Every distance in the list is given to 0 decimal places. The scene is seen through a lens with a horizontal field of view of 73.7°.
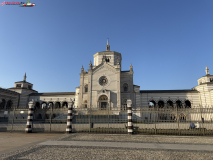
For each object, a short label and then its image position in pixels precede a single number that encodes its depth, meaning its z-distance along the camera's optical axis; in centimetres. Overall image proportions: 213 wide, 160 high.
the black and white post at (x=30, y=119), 1302
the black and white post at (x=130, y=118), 1197
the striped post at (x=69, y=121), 1243
